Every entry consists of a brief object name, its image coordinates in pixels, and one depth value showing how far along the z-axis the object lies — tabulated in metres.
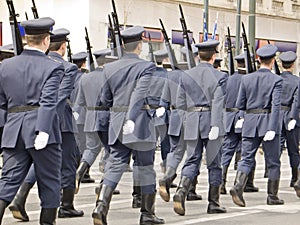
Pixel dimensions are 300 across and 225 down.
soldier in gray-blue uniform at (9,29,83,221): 9.16
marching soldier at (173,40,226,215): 9.73
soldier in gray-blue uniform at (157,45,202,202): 10.55
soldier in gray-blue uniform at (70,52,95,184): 10.97
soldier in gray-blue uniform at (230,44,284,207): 10.41
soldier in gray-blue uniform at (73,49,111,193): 10.96
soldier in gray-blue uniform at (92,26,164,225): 8.48
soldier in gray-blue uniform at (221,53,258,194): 12.00
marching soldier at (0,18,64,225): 7.31
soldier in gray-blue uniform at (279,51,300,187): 12.06
